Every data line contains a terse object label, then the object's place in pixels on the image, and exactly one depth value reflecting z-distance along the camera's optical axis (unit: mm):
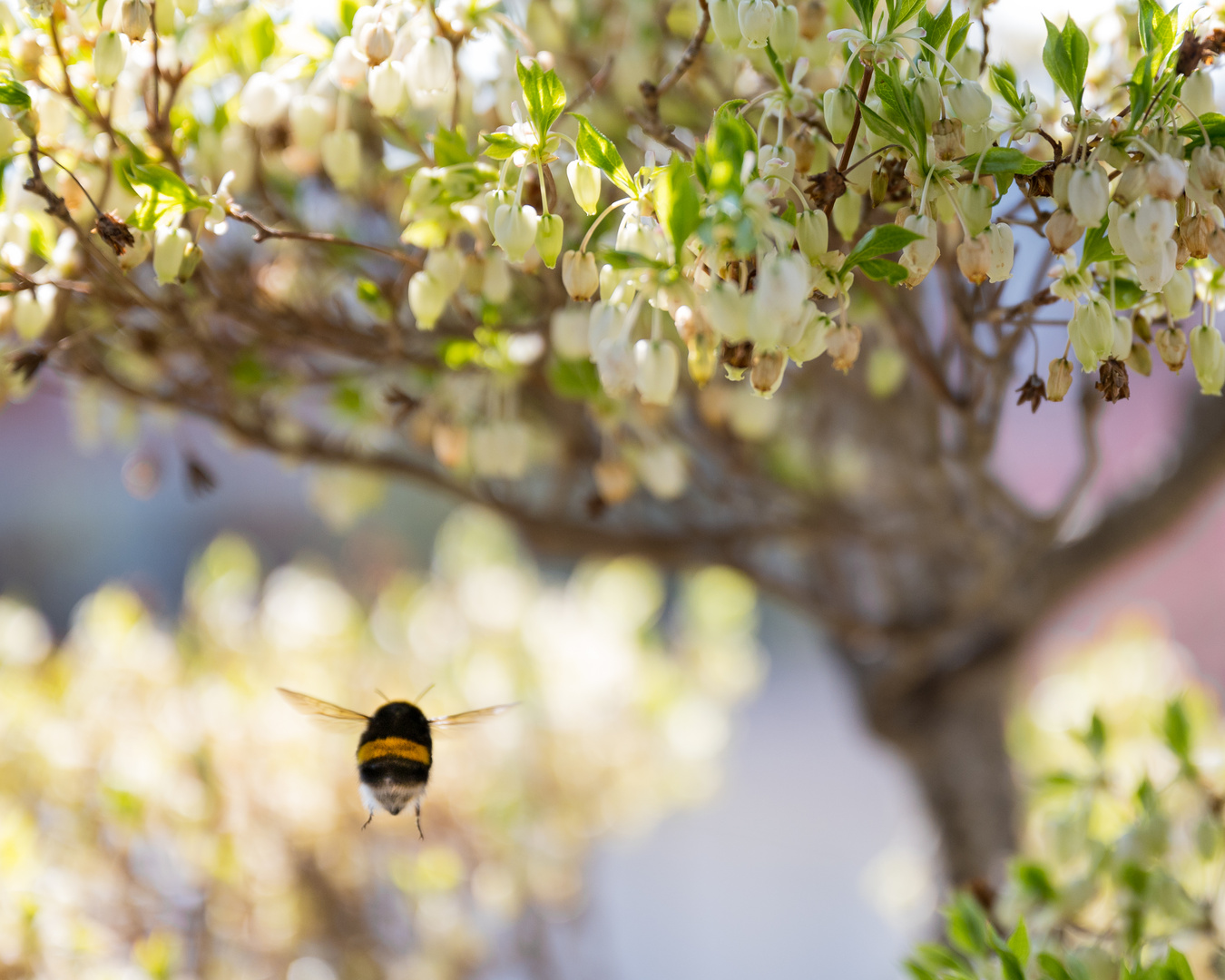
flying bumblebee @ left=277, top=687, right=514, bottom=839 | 623
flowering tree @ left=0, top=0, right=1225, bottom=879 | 572
